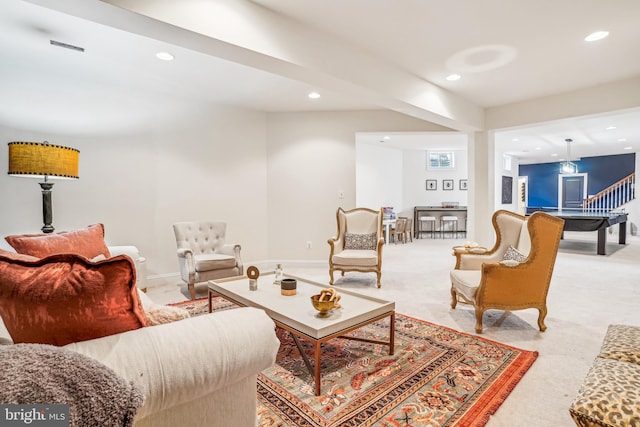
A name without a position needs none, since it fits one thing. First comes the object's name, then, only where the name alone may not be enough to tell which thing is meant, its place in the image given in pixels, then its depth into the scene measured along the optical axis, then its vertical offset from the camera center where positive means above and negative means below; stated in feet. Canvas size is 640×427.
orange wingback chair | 8.91 -2.06
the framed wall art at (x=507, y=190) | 36.12 +1.53
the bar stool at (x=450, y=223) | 32.86 -2.03
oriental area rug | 5.63 -3.64
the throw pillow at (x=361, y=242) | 15.56 -1.82
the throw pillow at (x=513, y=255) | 9.47 -1.57
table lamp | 9.68 +1.40
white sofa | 3.33 -1.75
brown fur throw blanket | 2.43 -1.41
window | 33.94 +4.58
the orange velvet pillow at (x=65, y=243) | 7.54 -0.96
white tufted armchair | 12.88 -2.10
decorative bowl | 6.95 -2.18
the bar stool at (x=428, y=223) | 32.63 -2.00
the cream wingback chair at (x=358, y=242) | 14.16 -1.83
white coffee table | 6.47 -2.42
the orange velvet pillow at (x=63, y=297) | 3.31 -0.96
